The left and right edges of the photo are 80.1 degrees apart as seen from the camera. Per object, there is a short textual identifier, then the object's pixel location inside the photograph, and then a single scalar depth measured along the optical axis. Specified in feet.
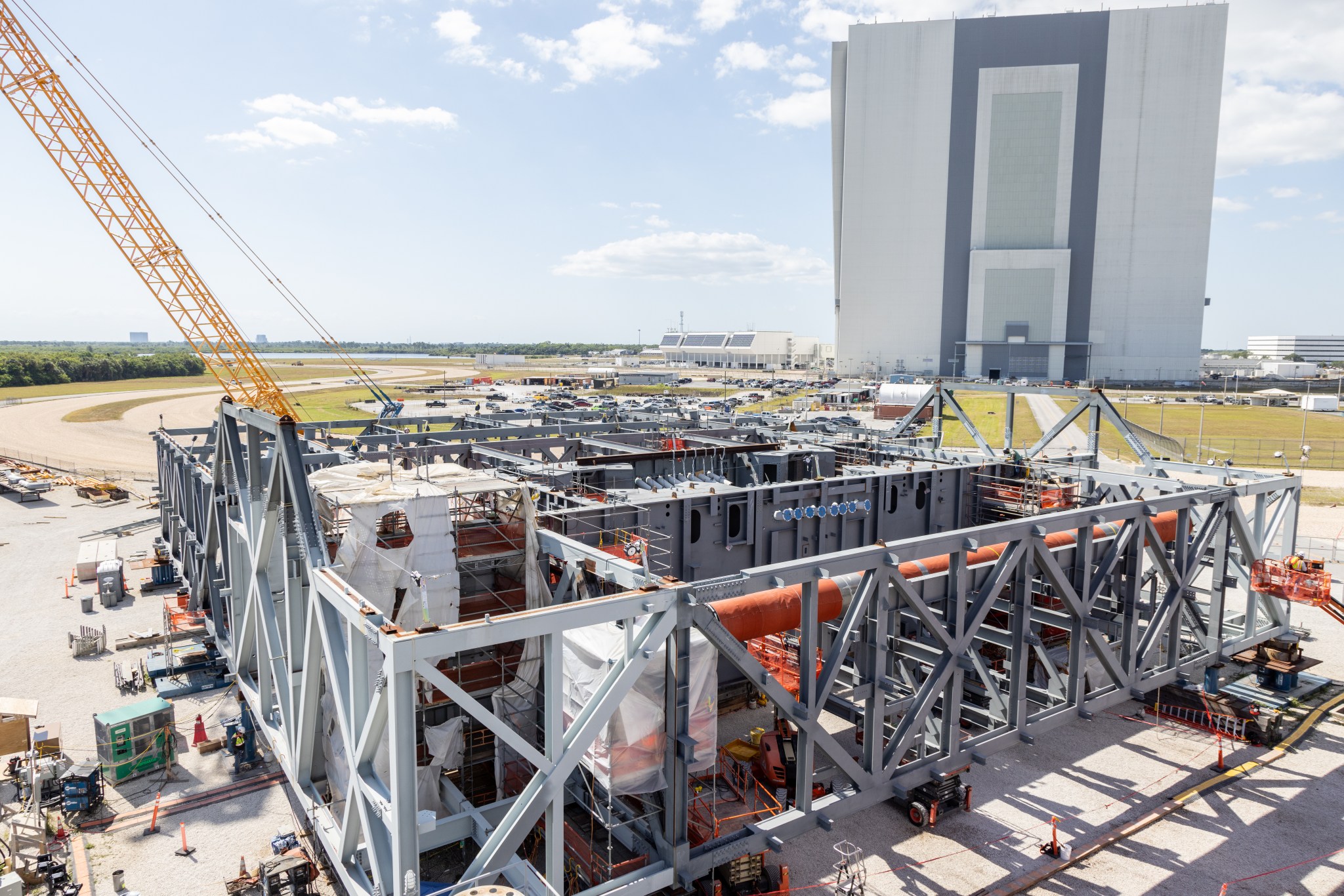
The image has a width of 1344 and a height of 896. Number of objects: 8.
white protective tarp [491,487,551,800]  54.39
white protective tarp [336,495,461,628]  53.72
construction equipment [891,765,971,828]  61.36
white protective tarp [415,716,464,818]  52.60
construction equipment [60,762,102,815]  62.80
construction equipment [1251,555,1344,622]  74.69
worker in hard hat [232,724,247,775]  70.38
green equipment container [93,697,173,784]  67.77
